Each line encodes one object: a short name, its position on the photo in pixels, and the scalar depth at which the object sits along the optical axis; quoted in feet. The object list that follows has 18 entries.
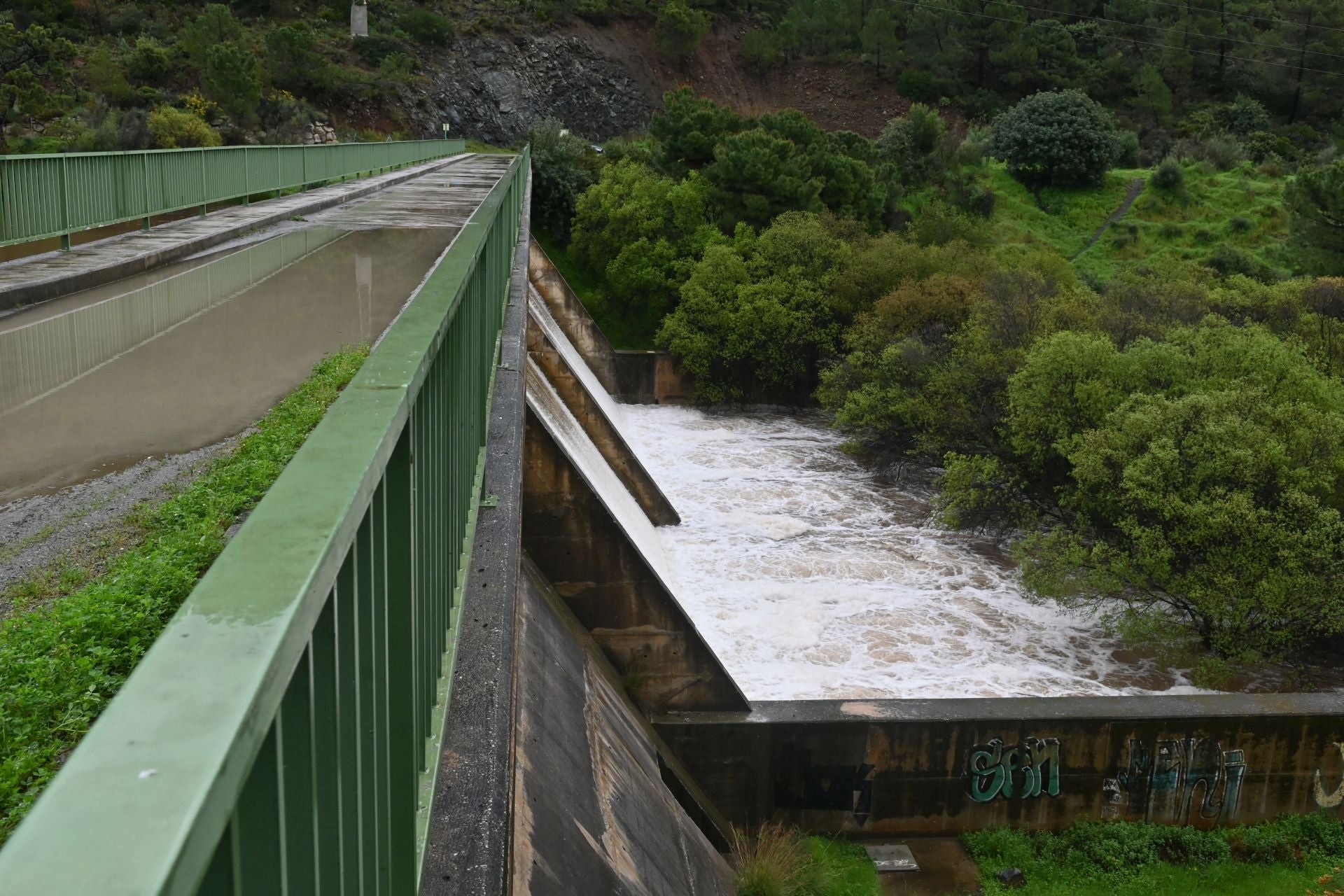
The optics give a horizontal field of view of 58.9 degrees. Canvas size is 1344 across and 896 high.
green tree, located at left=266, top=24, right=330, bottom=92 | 172.65
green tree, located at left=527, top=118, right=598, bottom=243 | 130.82
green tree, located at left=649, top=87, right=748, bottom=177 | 135.44
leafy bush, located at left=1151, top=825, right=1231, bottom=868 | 45.70
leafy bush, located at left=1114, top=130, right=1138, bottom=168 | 189.88
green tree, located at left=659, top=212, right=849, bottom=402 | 104.17
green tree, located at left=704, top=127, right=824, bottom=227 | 121.90
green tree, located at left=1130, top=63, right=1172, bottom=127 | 226.38
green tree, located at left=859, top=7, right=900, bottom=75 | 250.98
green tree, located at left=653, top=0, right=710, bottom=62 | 242.99
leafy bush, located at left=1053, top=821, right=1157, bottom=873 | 44.88
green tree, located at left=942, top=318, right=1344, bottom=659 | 52.26
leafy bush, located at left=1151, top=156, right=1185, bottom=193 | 163.53
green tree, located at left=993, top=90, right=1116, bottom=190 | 169.07
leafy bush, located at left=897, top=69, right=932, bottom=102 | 241.55
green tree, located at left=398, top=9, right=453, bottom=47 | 206.80
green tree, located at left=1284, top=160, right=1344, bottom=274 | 118.11
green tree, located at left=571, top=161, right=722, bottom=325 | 116.26
